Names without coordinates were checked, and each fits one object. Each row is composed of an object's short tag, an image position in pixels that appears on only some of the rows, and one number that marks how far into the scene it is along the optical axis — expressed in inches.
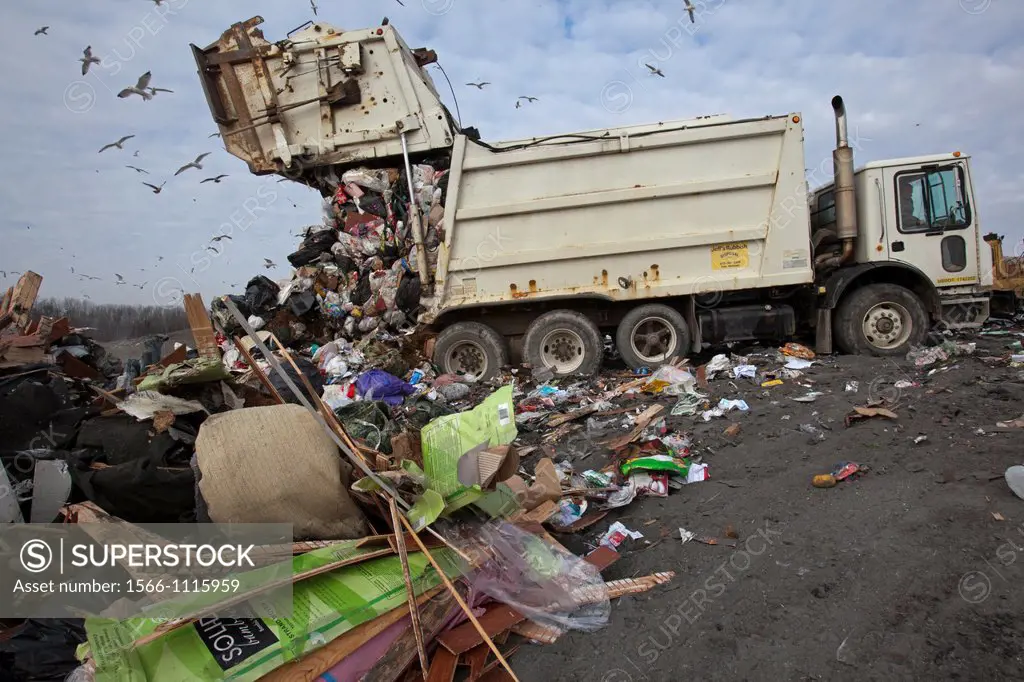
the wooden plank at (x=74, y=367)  140.4
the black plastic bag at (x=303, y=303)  251.8
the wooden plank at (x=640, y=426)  144.9
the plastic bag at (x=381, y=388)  202.4
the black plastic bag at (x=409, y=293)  234.4
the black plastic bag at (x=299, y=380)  129.0
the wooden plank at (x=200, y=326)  91.2
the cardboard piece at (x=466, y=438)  99.6
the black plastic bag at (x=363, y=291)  243.8
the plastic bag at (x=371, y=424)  125.3
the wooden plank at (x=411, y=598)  68.3
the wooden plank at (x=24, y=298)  161.9
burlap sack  79.8
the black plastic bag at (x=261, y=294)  255.4
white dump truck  206.4
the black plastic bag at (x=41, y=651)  69.3
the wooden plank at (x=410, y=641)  67.2
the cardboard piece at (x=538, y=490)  102.3
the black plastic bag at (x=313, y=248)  253.0
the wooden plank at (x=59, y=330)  166.3
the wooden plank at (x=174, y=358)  121.4
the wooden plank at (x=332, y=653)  64.6
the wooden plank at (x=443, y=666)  69.0
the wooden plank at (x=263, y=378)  99.8
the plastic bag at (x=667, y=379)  190.9
